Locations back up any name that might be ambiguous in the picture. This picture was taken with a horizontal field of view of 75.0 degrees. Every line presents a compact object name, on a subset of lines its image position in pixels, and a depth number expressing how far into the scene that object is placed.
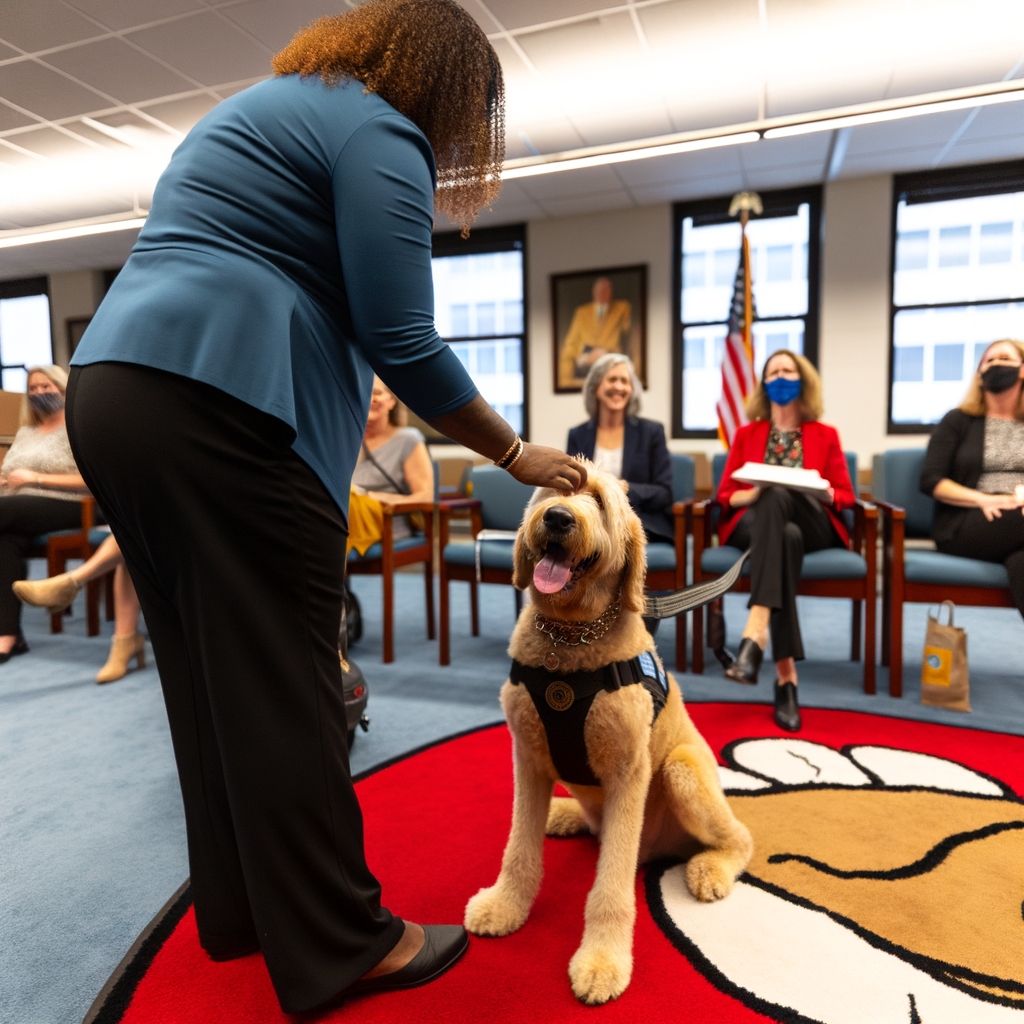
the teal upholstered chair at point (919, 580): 2.61
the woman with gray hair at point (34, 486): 3.45
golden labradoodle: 1.21
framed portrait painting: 6.43
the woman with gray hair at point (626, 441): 3.13
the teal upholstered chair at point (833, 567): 2.74
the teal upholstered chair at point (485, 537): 3.10
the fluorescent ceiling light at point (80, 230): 5.51
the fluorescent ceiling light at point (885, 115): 3.42
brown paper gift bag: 2.57
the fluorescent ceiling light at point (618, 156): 3.90
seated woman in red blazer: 2.57
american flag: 5.71
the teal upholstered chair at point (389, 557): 3.21
